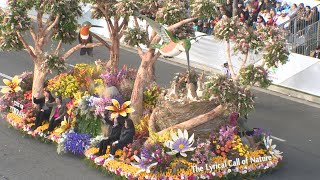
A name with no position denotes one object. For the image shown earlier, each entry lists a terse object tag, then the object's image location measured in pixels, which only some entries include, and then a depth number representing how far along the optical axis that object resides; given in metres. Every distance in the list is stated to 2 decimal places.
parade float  17.36
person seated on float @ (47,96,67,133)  19.86
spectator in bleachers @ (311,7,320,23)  27.36
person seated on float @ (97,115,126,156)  18.19
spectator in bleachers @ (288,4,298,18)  27.85
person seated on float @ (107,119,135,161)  17.91
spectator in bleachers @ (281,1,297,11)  28.69
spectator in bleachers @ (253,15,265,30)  26.88
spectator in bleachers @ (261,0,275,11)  28.66
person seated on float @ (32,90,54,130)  20.23
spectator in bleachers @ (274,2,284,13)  28.75
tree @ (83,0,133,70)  20.55
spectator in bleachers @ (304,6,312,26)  27.33
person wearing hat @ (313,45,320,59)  25.77
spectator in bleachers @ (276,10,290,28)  27.85
